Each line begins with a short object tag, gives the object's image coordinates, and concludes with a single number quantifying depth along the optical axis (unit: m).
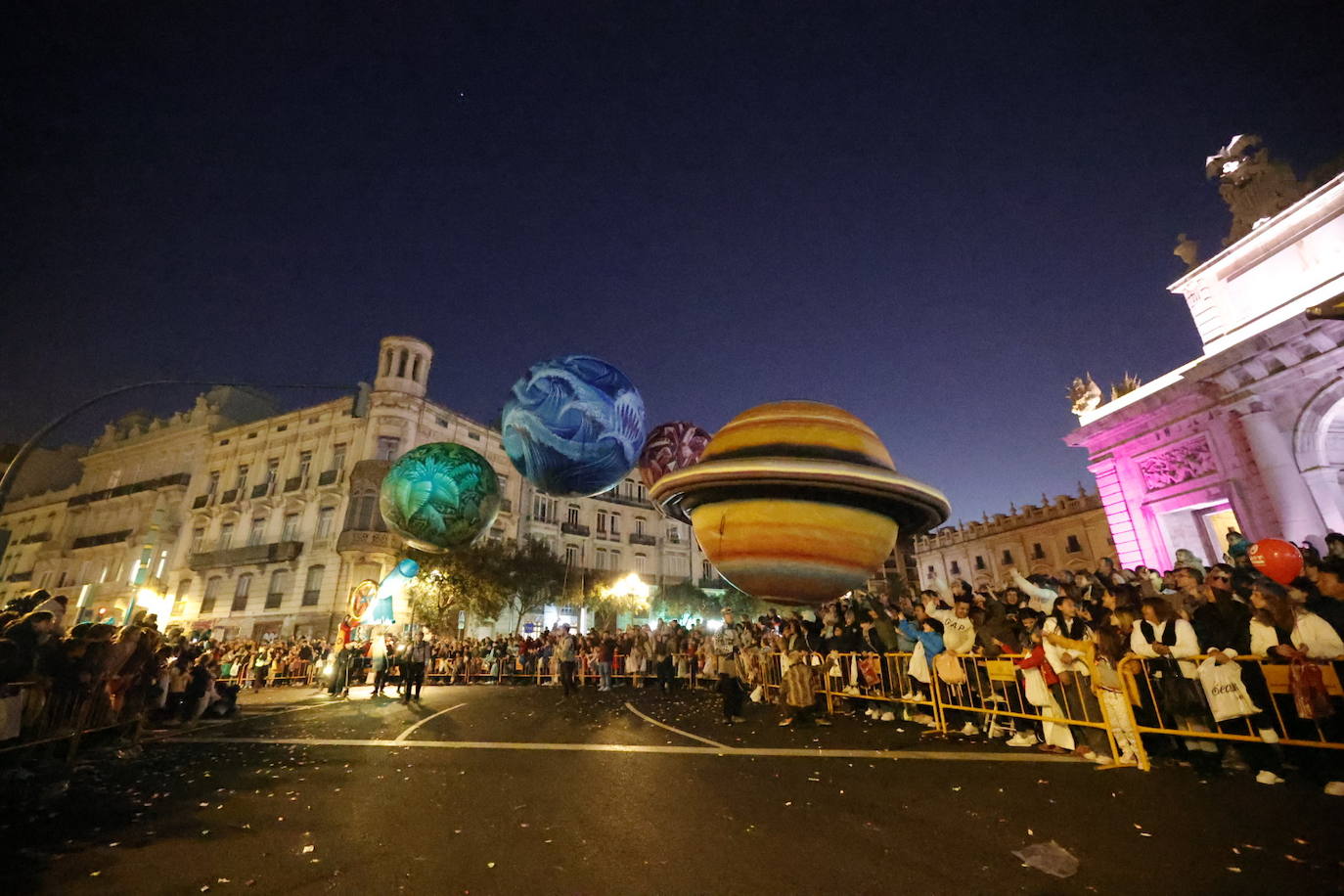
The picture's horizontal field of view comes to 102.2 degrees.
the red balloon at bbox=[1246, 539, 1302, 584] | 6.56
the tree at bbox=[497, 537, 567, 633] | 30.95
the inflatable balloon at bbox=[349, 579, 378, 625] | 18.62
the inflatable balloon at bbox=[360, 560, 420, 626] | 20.64
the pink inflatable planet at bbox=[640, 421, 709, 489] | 7.80
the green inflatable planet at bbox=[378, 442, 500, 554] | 7.88
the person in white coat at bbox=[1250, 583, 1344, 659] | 4.96
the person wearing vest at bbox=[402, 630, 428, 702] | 13.75
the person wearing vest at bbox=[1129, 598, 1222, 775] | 5.66
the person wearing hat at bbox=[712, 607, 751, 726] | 9.40
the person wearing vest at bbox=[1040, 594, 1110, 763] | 6.15
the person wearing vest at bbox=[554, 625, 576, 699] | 14.71
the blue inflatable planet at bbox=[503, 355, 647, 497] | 6.46
